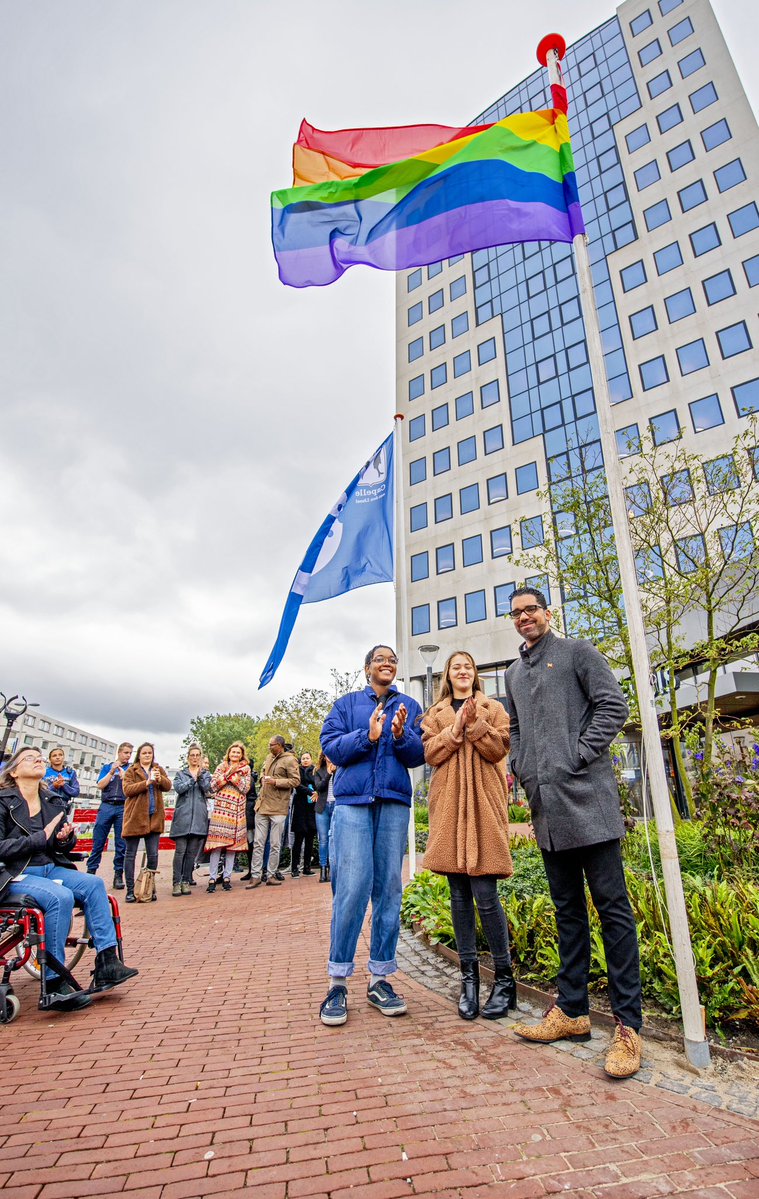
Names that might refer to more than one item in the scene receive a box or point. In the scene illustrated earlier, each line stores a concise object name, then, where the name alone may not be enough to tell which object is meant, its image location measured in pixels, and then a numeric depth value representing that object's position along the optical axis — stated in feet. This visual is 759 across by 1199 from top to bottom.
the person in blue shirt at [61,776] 28.27
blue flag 29.60
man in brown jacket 30.89
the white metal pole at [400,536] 27.07
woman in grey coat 29.01
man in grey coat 10.44
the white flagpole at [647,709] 9.91
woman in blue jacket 12.58
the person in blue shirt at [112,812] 30.66
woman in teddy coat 12.59
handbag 27.58
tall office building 96.07
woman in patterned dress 30.35
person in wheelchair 13.78
